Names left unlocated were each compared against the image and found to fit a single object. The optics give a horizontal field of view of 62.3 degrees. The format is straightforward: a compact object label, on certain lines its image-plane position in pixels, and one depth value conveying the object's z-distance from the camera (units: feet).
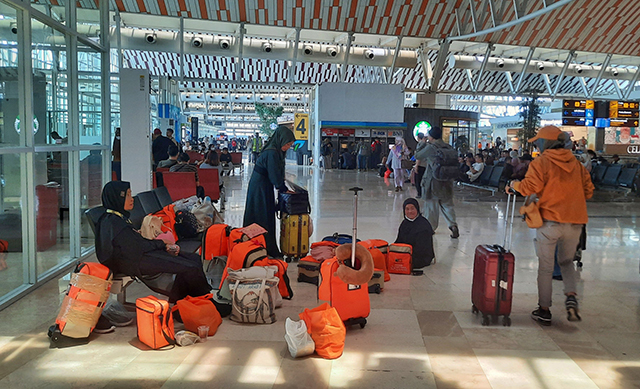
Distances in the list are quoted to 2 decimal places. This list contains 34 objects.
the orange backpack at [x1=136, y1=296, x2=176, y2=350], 11.29
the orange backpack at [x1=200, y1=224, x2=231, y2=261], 16.53
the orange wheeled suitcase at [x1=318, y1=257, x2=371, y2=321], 12.51
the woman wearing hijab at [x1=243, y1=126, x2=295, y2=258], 18.88
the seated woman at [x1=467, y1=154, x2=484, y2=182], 49.83
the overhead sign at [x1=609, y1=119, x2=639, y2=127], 71.61
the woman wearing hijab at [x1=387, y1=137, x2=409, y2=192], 50.49
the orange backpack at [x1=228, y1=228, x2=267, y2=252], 15.56
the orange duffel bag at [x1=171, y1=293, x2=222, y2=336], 12.19
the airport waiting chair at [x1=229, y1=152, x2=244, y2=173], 80.79
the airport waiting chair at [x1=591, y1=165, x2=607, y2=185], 50.67
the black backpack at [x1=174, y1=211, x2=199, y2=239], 19.57
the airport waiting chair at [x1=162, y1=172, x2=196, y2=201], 27.45
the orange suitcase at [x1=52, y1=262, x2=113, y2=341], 11.45
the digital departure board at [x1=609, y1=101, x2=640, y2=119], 71.41
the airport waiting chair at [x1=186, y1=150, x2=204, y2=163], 60.32
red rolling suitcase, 13.03
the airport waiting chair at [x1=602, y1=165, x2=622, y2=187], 48.73
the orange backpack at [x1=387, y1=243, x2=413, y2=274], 18.25
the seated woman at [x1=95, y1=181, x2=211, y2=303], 12.76
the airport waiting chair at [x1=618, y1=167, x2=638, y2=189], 46.98
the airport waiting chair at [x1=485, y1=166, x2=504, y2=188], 45.96
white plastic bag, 10.89
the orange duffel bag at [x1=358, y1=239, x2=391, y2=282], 17.53
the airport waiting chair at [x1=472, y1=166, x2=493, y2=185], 48.57
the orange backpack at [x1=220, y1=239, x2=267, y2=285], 14.42
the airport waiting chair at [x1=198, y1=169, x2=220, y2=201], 32.73
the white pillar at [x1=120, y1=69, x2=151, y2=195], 26.40
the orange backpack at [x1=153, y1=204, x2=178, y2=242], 18.57
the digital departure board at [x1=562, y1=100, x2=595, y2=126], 69.05
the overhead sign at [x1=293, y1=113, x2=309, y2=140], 84.94
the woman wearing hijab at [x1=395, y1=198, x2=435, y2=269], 19.21
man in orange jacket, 13.04
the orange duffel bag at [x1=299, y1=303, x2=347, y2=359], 11.03
